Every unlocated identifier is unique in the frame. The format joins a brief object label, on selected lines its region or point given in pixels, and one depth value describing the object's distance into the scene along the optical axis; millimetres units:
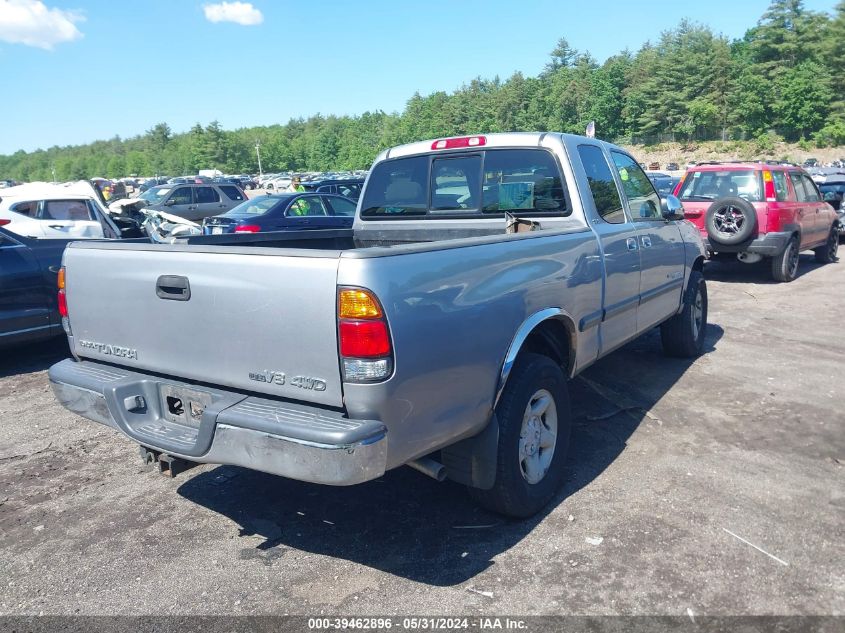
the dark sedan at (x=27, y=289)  6348
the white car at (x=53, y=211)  11727
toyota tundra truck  2504
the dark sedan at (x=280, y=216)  12922
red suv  9633
